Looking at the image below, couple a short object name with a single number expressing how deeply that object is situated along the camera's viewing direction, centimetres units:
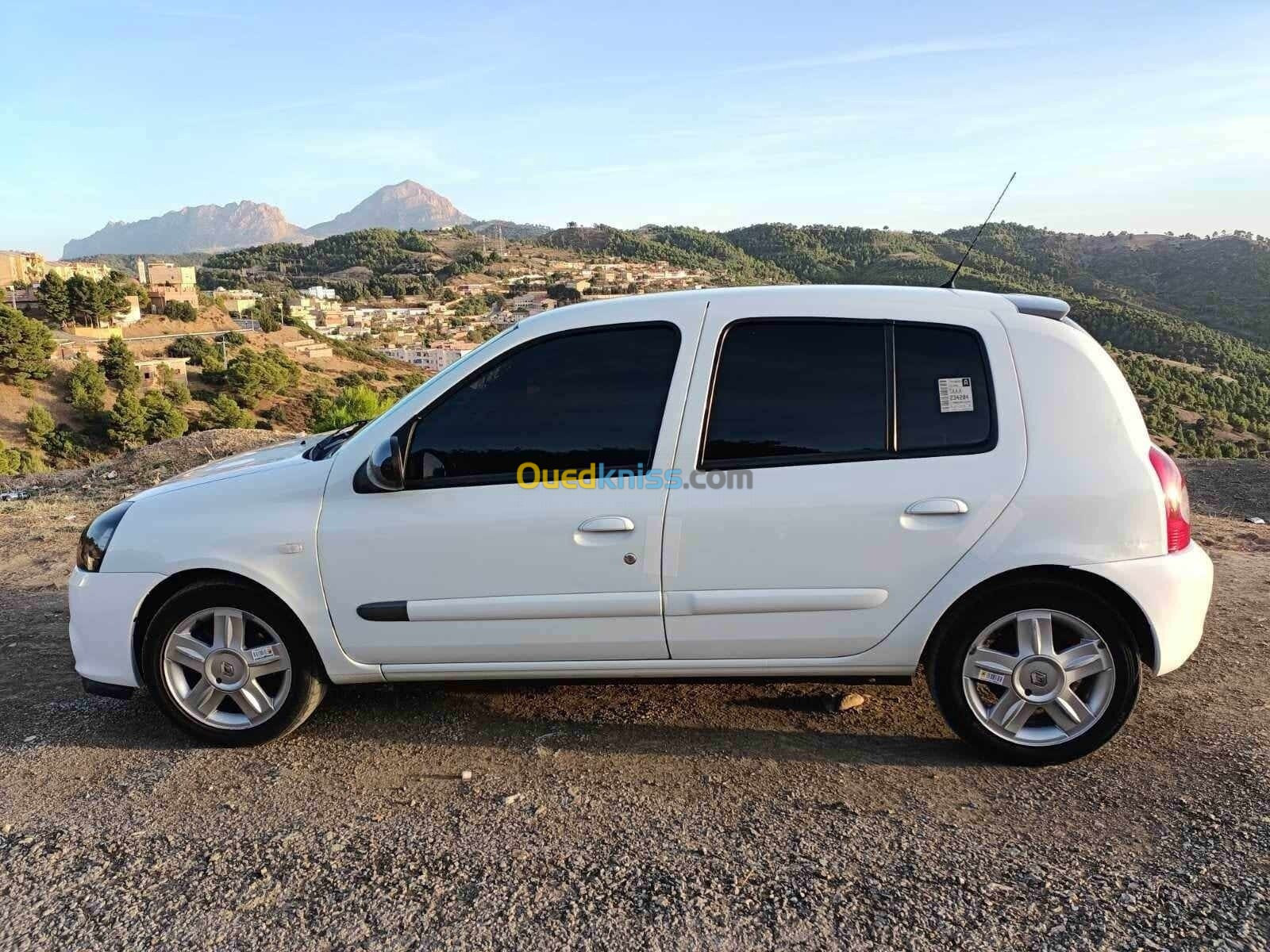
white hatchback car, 309
